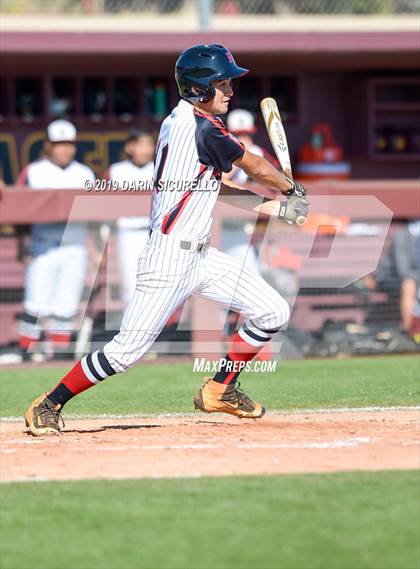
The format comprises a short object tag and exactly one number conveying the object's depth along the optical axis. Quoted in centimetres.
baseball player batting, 1241
